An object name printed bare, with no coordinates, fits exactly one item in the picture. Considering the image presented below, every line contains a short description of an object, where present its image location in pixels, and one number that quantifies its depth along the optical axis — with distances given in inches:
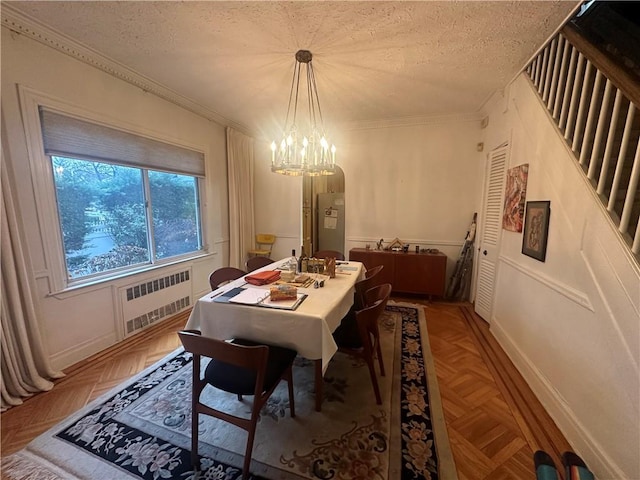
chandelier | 90.4
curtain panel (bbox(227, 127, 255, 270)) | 168.4
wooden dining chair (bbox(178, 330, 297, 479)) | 49.5
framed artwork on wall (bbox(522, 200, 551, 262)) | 83.0
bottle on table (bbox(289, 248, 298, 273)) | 98.6
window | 90.0
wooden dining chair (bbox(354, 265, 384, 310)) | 95.3
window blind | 84.2
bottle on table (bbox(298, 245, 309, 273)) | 100.6
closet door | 122.3
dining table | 63.4
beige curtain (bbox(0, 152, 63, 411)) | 72.8
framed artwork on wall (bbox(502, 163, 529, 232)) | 99.2
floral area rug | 56.3
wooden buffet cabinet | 152.2
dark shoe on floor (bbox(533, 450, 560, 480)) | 48.8
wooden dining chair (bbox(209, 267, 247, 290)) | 97.0
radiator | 111.0
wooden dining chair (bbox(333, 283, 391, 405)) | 71.2
